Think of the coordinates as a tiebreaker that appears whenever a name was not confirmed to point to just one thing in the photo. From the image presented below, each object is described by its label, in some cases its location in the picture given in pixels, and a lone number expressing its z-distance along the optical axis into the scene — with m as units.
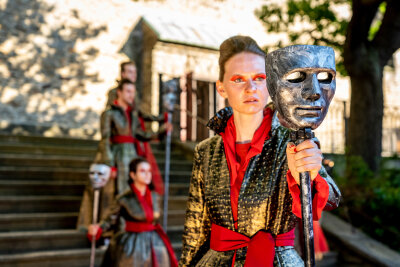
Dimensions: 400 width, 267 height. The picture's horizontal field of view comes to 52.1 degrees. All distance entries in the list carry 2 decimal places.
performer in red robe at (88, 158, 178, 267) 3.72
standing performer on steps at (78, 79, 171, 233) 5.02
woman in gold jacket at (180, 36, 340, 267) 1.44
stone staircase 4.74
